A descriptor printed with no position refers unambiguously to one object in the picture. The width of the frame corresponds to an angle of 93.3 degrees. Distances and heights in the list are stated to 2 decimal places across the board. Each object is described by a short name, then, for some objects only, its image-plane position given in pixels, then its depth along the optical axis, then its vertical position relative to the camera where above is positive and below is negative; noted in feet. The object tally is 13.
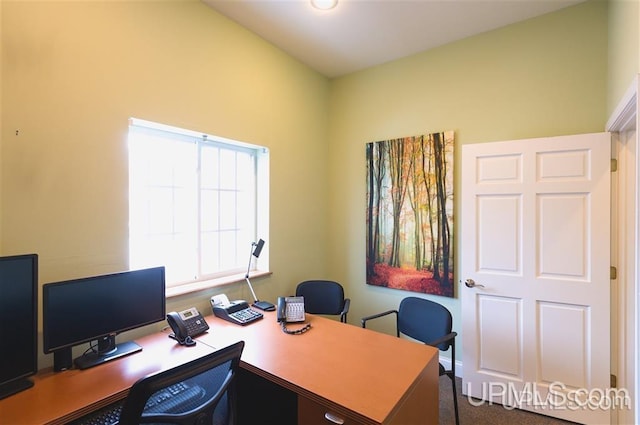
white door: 6.79 -1.48
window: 6.75 +0.31
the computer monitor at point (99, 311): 4.62 -1.66
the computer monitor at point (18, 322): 4.02 -1.48
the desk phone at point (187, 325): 5.76 -2.23
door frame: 6.21 -0.81
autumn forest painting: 8.98 +0.01
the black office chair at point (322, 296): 9.21 -2.56
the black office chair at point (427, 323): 6.57 -2.68
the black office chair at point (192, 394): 3.18 -2.33
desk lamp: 7.80 -2.36
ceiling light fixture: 7.12 +5.02
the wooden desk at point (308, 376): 3.89 -2.47
